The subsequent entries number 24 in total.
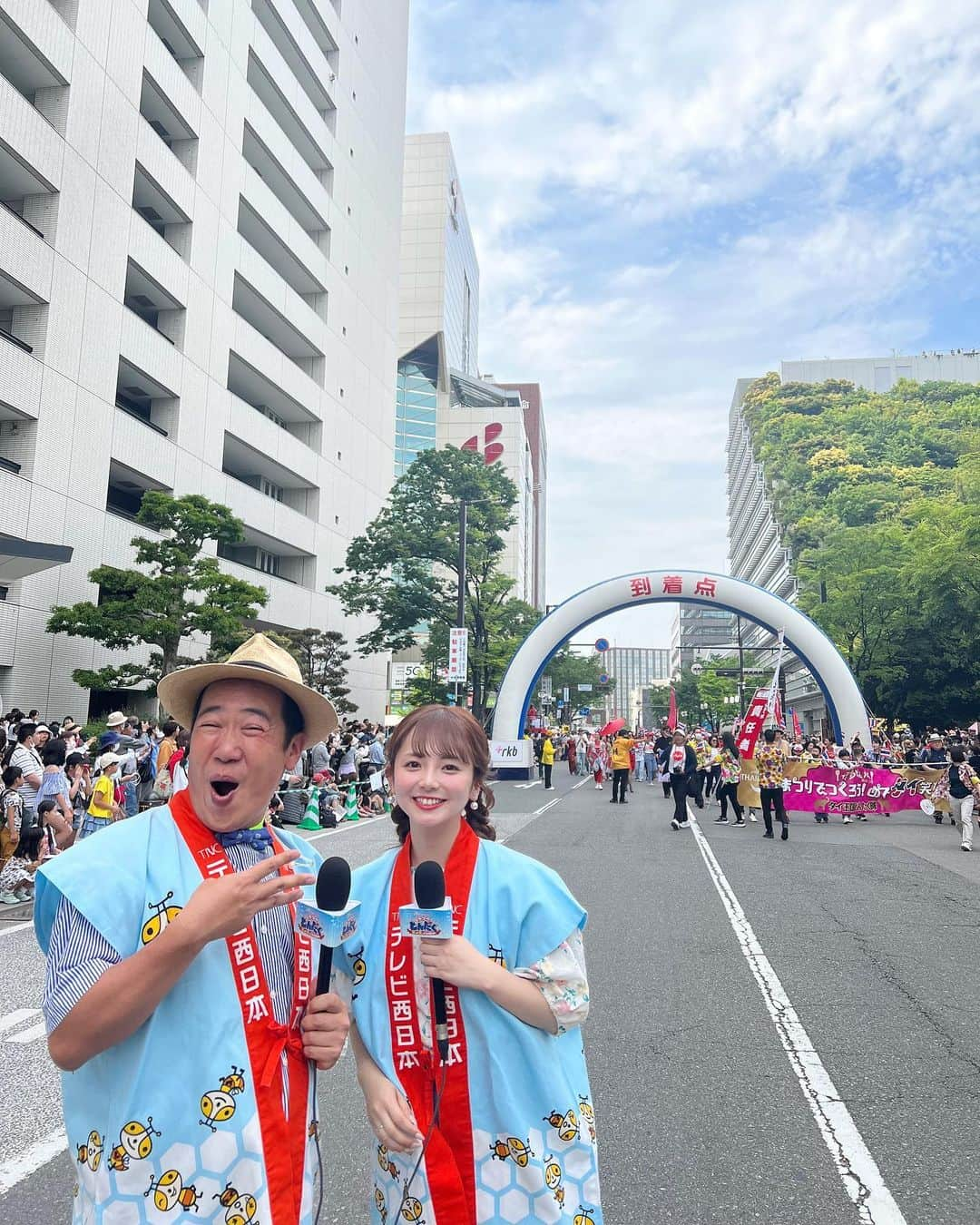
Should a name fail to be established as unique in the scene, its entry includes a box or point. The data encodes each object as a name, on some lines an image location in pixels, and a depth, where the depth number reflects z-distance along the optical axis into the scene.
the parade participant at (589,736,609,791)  29.23
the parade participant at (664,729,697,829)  15.84
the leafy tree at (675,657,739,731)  84.44
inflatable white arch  23.72
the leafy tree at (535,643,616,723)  65.19
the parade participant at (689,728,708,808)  21.58
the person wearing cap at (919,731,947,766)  19.55
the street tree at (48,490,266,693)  20.55
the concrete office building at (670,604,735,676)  142.50
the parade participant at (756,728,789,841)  14.63
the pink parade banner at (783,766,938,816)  17.94
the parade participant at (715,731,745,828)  17.72
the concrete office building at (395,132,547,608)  84.44
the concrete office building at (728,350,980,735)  82.06
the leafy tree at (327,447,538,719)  33.75
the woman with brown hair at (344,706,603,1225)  1.74
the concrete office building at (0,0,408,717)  21.53
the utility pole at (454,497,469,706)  28.36
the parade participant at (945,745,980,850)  13.37
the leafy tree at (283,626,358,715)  31.03
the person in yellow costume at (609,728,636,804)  20.17
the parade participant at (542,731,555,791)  25.44
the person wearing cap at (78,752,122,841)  10.16
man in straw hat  1.52
